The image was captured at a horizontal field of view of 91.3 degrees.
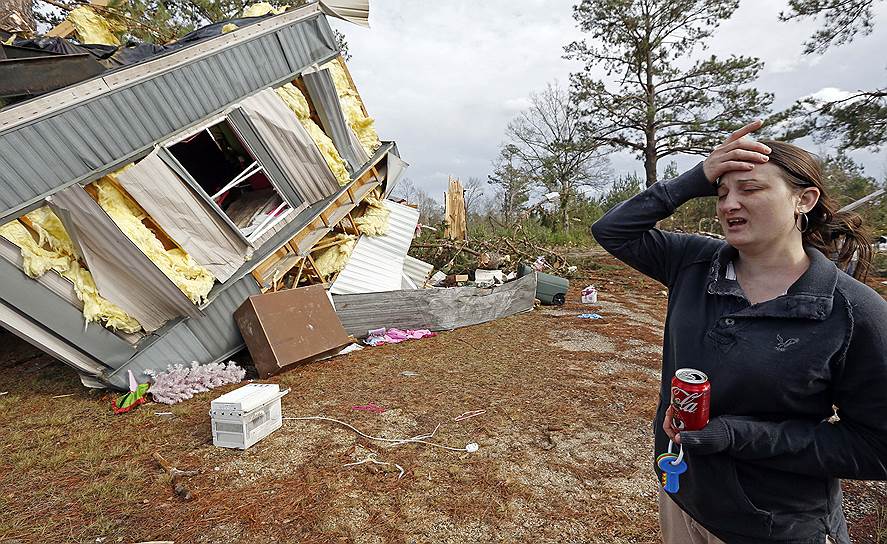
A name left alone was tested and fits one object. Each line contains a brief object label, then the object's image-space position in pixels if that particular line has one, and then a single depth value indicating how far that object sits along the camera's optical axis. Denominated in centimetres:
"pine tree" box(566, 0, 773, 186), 1255
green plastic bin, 994
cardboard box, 557
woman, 122
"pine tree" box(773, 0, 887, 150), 952
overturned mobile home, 420
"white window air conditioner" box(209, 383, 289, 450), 371
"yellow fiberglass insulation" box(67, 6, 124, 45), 609
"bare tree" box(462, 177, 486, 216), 3670
